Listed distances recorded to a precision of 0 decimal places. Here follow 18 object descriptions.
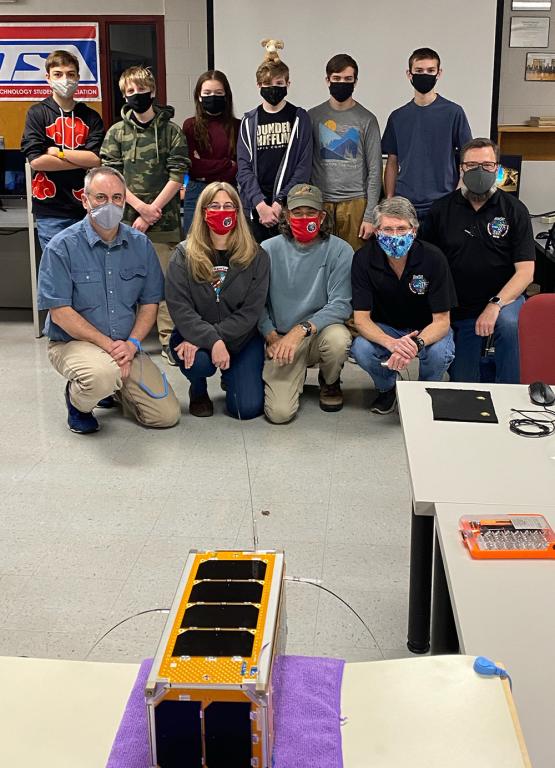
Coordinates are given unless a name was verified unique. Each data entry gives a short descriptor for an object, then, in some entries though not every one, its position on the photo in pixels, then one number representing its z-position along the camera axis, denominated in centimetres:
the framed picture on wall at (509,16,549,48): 657
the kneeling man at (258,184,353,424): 444
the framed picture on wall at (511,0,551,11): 653
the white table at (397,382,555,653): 216
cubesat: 121
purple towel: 128
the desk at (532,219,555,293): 618
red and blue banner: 709
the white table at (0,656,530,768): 128
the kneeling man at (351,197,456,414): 415
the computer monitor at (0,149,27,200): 633
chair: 303
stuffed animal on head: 494
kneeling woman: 432
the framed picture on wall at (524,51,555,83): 662
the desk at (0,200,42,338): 587
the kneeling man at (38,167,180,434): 417
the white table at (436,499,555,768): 138
